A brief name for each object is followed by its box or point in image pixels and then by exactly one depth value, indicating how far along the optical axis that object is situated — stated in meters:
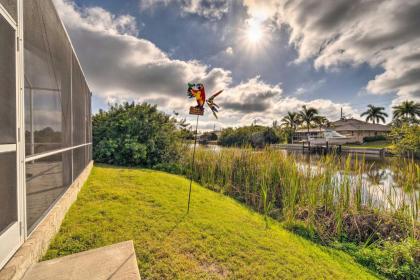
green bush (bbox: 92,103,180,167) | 8.04
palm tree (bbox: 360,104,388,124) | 41.19
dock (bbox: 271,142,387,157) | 18.24
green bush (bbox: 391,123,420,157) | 13.40
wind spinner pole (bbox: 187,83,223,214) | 3.86
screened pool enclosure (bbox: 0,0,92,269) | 1.47
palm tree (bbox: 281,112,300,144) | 39.84
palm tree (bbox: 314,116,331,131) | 37.19
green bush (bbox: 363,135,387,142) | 30.41
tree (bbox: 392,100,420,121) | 33.78
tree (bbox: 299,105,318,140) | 37.12
